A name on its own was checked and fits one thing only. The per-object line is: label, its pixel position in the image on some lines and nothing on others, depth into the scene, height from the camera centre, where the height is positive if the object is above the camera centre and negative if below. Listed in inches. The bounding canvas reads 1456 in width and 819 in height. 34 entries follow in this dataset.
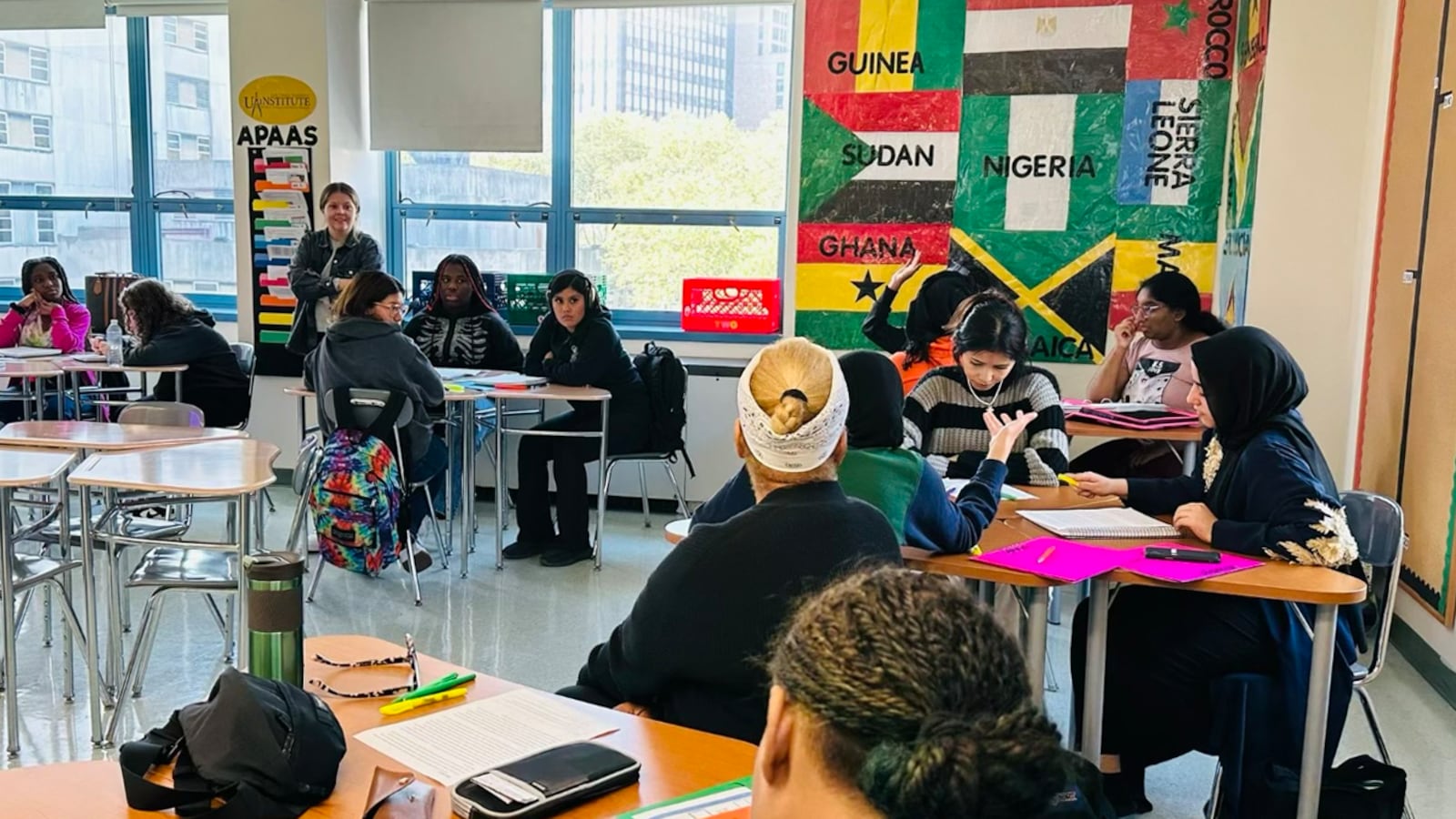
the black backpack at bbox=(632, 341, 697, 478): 208.1 -23.2
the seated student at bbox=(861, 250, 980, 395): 168.9 -7.3
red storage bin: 238.8 -7.6
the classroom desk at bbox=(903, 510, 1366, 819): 87.8 -25.2
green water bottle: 51.6 -16.9
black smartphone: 94.5 -22.6
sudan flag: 217.5 +22.0
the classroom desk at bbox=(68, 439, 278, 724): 115.9 -23.6
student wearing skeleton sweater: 229.3 -13.6
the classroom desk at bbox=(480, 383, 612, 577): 193.5 -29.4
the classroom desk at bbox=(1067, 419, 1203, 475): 161.8 -21.5
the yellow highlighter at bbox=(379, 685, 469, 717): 62.4 -24.3
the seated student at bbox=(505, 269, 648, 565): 205.3 -28.6
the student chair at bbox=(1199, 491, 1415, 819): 96.5 -33.7
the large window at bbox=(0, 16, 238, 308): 267.9 +22.6
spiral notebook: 104.0 -22.6
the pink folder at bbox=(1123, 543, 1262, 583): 89.8 -22.9
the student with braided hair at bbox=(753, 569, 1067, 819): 29.6 -11.8
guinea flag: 214.7 +42.9
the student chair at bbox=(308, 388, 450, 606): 169.0 -22.3
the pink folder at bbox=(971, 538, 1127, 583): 90.7 -23.1
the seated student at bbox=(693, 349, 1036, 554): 88.7 -15.5
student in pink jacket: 248.8 -14.7
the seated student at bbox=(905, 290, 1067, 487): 132.6 -15.1
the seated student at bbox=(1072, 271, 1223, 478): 179.5 -12.8
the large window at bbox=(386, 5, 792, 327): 241.3 +21.0
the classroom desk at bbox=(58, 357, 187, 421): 210.5 -22.1
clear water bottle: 225.1 -18.6
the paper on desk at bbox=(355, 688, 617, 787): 56.3 -24.4
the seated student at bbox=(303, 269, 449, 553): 174.7 -15.0
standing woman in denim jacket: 226.4 -0.5
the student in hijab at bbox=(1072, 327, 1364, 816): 96.3 -28.3
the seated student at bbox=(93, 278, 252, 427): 214.4 -18.4
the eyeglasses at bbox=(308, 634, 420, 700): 64.6 -24.2
